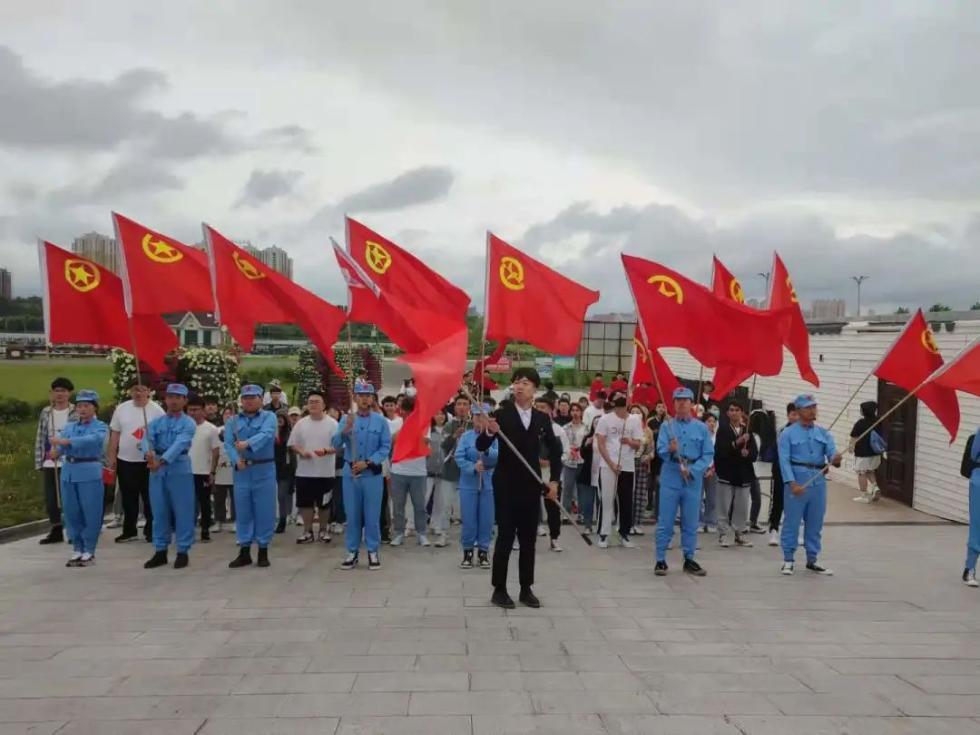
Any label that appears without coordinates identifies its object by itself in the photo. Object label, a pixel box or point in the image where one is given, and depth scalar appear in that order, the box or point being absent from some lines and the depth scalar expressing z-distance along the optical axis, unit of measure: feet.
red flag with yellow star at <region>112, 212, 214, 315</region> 24.56
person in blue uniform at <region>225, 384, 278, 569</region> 25.13
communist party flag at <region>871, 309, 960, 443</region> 26.25
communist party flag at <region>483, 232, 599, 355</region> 26.81
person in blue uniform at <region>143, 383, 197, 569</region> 24.91
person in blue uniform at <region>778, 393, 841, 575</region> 25.09
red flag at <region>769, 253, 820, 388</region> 27.25
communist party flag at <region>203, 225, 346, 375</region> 25.27
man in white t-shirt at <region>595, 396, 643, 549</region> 28.37
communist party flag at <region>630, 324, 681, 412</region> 26.09
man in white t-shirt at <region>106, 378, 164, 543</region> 27.37
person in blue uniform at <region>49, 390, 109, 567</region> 24.59
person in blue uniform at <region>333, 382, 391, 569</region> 25.03
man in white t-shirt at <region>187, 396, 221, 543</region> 29.45
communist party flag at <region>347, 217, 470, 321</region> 28.81
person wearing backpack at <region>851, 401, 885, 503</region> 38.86
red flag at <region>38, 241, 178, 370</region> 24.59
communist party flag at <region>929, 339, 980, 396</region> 23.03
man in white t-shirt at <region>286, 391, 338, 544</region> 28.04
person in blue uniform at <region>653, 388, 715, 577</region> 24.75
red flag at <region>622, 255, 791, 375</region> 25.39
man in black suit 20.80
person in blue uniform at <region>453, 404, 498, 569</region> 25.86
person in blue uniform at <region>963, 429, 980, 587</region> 23.75
